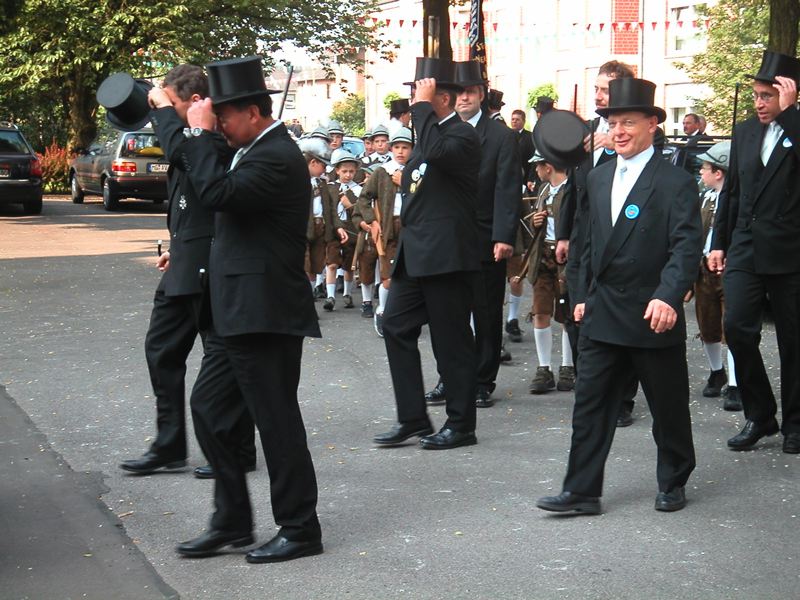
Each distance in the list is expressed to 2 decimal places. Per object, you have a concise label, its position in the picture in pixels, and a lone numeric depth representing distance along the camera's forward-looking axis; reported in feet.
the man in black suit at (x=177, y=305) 42.83
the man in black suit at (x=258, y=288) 35.04
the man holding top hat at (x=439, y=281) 50.67
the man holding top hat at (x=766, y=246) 49.47
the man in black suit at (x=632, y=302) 40.45
